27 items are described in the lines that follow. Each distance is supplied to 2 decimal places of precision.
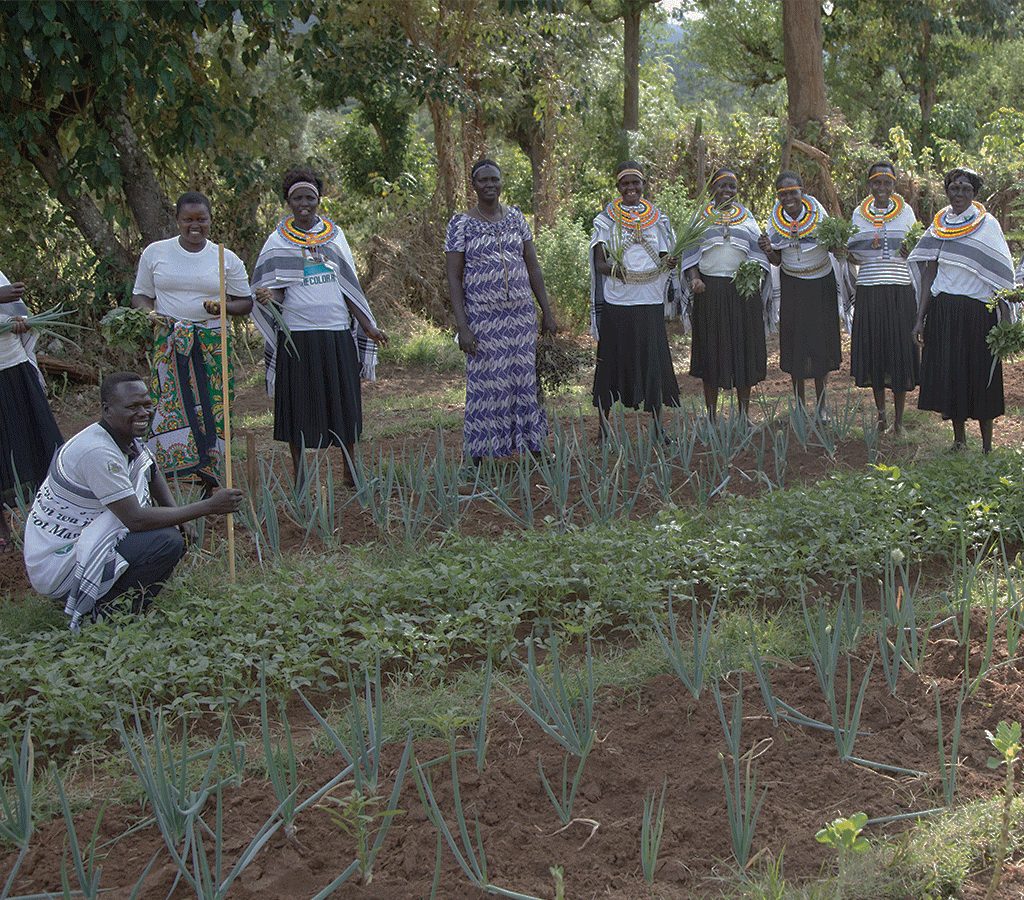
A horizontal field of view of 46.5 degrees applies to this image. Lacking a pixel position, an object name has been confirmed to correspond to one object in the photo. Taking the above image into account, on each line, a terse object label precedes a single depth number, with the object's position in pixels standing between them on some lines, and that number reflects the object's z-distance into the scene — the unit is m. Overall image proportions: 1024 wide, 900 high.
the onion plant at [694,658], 3.62
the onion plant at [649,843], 2.73
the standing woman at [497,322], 6.45
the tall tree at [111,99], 7.95
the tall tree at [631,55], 23.03
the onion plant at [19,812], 2.95
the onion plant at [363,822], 2.77
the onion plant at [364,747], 3.08
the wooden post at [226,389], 4.64
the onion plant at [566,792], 3.03
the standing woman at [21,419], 5.73
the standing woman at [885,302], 7.37
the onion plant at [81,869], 2.62
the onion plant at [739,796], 2.81
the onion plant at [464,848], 2.71
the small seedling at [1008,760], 2.39
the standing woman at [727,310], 7.44
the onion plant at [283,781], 2.96
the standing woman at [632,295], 6.99
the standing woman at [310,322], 6.11
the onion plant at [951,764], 3.04
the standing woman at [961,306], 6.52
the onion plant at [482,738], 3.24
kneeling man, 4.38
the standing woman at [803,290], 7.47
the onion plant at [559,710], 3.25
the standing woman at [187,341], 5.81
